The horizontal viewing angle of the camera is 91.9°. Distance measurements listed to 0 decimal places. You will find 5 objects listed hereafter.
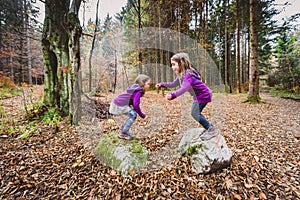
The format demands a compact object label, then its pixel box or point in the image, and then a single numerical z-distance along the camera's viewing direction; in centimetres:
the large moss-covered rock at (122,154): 247
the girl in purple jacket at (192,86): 230
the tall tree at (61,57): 390
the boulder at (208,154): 238
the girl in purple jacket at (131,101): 247
